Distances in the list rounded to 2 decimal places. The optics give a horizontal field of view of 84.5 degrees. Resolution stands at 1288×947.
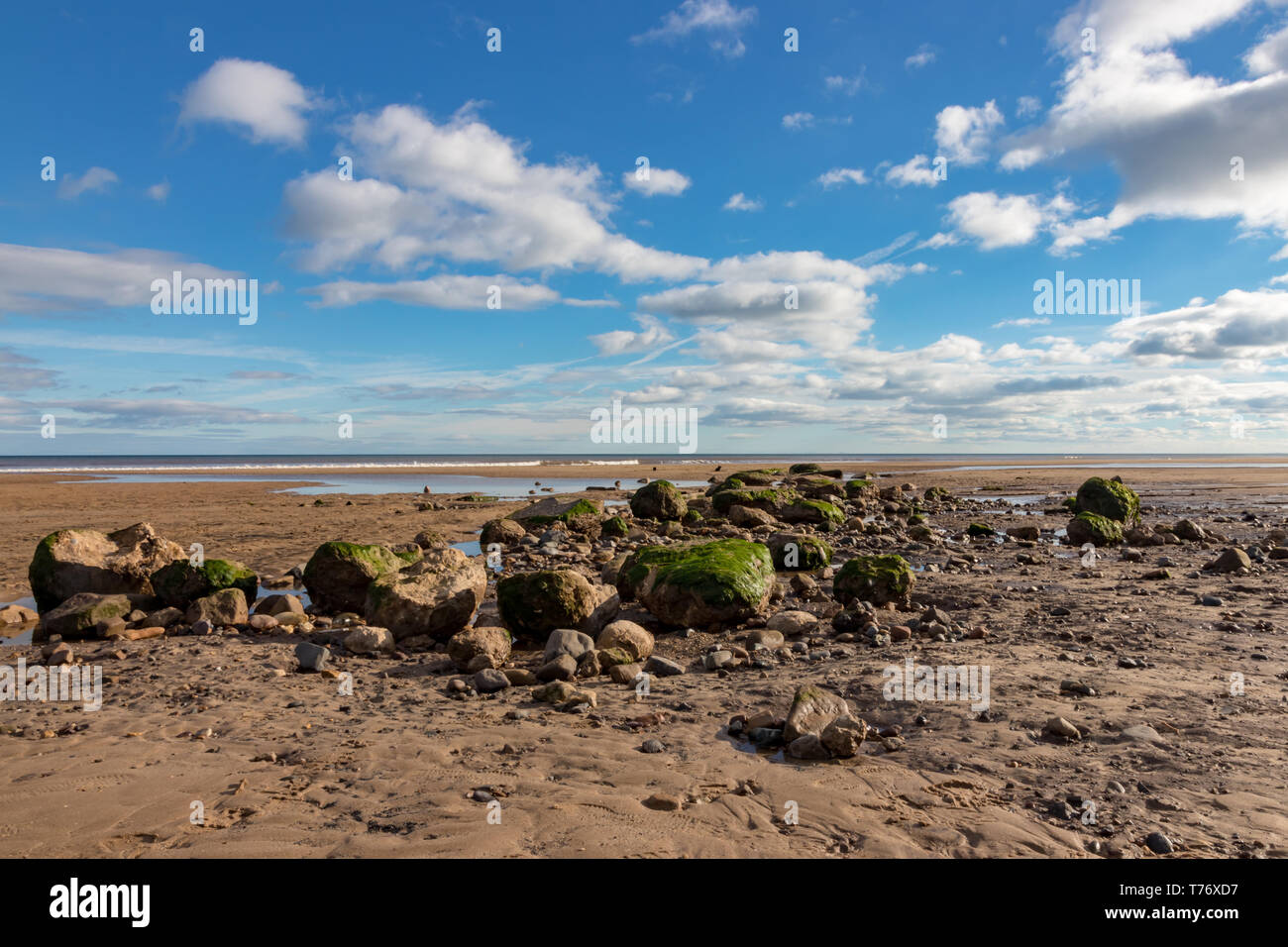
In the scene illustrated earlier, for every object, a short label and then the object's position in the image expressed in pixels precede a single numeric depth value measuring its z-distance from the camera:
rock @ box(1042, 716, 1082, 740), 4.92
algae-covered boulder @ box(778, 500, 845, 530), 17.72
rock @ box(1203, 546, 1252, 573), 11.17
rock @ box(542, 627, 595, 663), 6.90
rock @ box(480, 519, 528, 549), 15.52
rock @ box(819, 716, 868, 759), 4.71
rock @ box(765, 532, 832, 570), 12.23
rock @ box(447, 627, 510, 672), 7.04
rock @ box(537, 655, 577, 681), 6.46
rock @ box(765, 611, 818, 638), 8.06
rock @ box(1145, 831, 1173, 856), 3.56
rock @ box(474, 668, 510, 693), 6.36
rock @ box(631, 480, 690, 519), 18.75
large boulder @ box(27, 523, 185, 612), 9.25
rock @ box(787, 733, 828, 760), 4.71
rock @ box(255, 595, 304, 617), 8.77
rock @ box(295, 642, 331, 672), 7.01
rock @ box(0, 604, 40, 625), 9.16
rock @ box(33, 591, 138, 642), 8.17
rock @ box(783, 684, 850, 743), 4.95
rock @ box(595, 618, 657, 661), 7.09
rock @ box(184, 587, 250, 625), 8.44
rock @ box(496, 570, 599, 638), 7.98
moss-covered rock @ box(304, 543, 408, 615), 9.48
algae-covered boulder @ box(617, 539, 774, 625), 8.26
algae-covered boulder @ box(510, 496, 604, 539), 16.67
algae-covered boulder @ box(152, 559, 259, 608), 9.13
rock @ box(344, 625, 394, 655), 7.59
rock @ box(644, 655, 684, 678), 6.79
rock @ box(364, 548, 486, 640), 8.05
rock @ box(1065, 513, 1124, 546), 14.70
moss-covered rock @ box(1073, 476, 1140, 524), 17.53
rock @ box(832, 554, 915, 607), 9.15
